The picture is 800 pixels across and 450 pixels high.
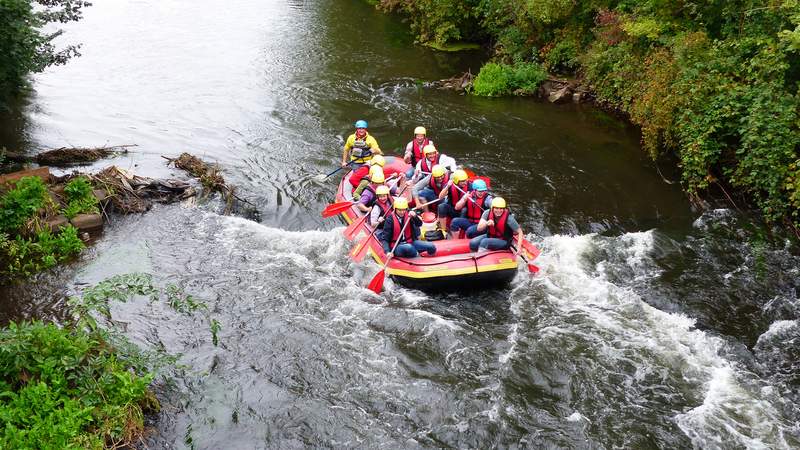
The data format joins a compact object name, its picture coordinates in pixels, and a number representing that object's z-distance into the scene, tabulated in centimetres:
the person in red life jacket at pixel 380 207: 1056
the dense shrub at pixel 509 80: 1873
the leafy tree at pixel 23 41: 1140
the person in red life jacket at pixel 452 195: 1116
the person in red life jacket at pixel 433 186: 1145
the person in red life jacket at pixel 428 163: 1213
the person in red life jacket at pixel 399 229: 1006
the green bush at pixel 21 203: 1041
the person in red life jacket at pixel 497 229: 993
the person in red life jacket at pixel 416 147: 1299
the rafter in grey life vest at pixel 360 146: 1338
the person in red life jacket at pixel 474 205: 1078
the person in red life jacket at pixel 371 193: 1120
